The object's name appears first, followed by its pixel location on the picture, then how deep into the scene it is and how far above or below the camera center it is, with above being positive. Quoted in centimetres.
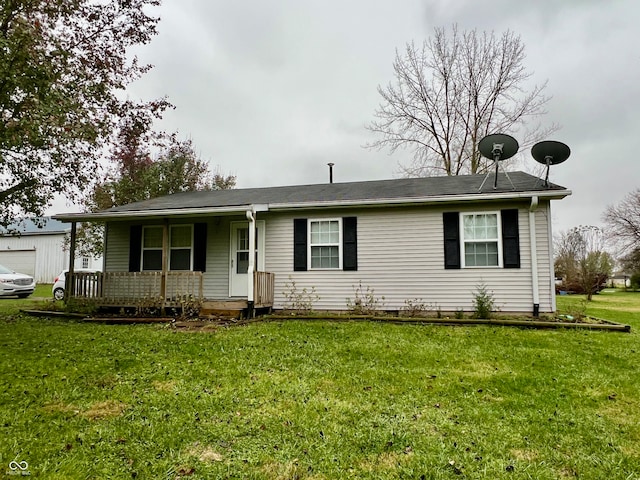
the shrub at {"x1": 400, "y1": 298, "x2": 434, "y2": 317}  914 -71
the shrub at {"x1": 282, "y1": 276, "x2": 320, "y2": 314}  987 -52
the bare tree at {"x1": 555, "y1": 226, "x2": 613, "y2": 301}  2112 +125
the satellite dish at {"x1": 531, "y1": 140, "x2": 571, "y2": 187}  902 +277
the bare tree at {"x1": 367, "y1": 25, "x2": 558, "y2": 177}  2038 +905
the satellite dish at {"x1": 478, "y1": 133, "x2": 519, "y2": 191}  948 +302
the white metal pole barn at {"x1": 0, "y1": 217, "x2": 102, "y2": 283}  2447 +125
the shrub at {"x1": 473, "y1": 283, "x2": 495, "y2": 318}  852 -55
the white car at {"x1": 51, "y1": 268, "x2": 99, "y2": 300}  1488 -48
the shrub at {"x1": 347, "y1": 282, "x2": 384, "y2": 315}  944 -59
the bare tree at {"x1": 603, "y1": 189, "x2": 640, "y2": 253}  3269 +450
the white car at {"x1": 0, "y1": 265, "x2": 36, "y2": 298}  1562 -36
